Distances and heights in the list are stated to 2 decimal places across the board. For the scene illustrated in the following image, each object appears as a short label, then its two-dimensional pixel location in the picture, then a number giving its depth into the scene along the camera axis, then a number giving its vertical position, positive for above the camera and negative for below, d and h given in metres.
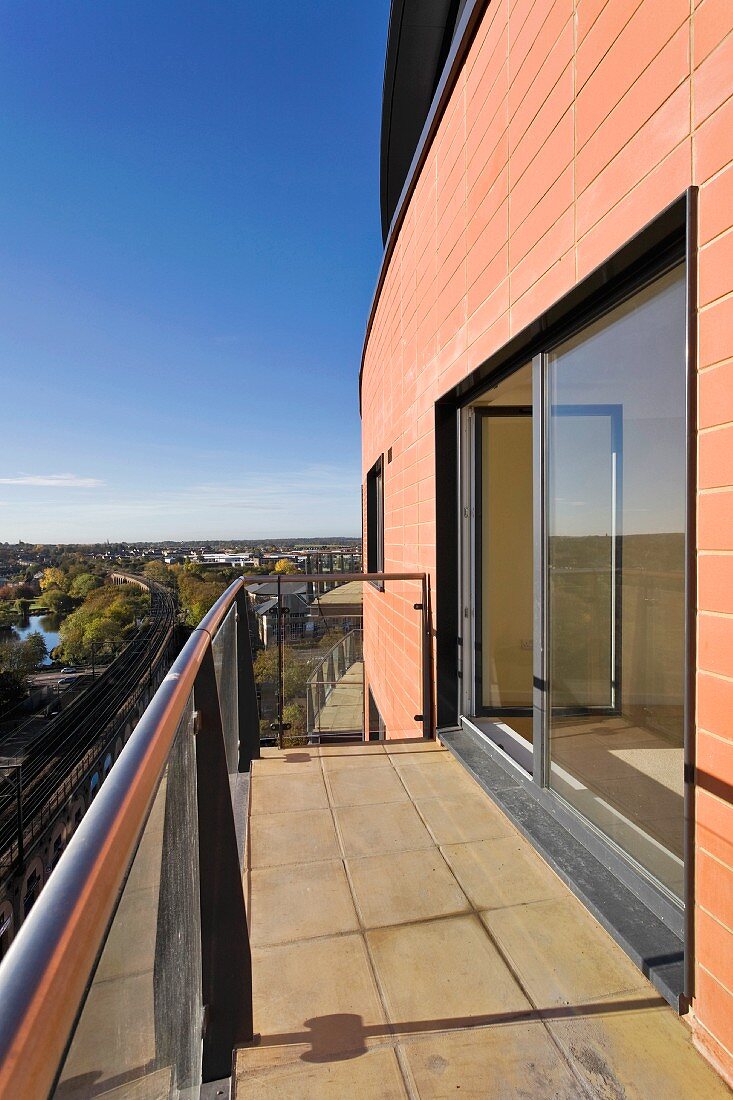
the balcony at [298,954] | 0.47 -1.28
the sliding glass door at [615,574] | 1.71 -0.13
